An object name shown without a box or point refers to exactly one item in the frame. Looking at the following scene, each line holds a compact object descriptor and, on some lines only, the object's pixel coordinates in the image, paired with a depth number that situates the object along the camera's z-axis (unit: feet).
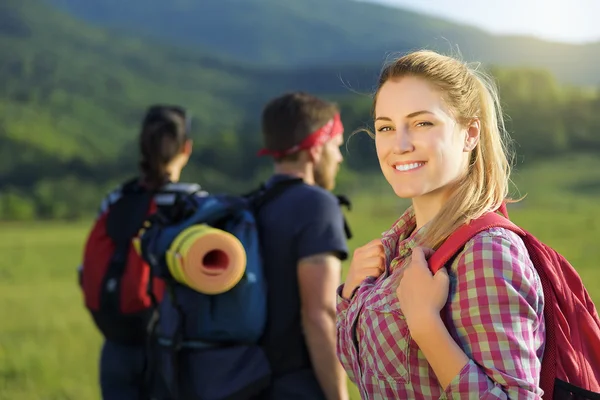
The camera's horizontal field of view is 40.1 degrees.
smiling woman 5.21
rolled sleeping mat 9.23
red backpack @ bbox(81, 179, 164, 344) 11.85
